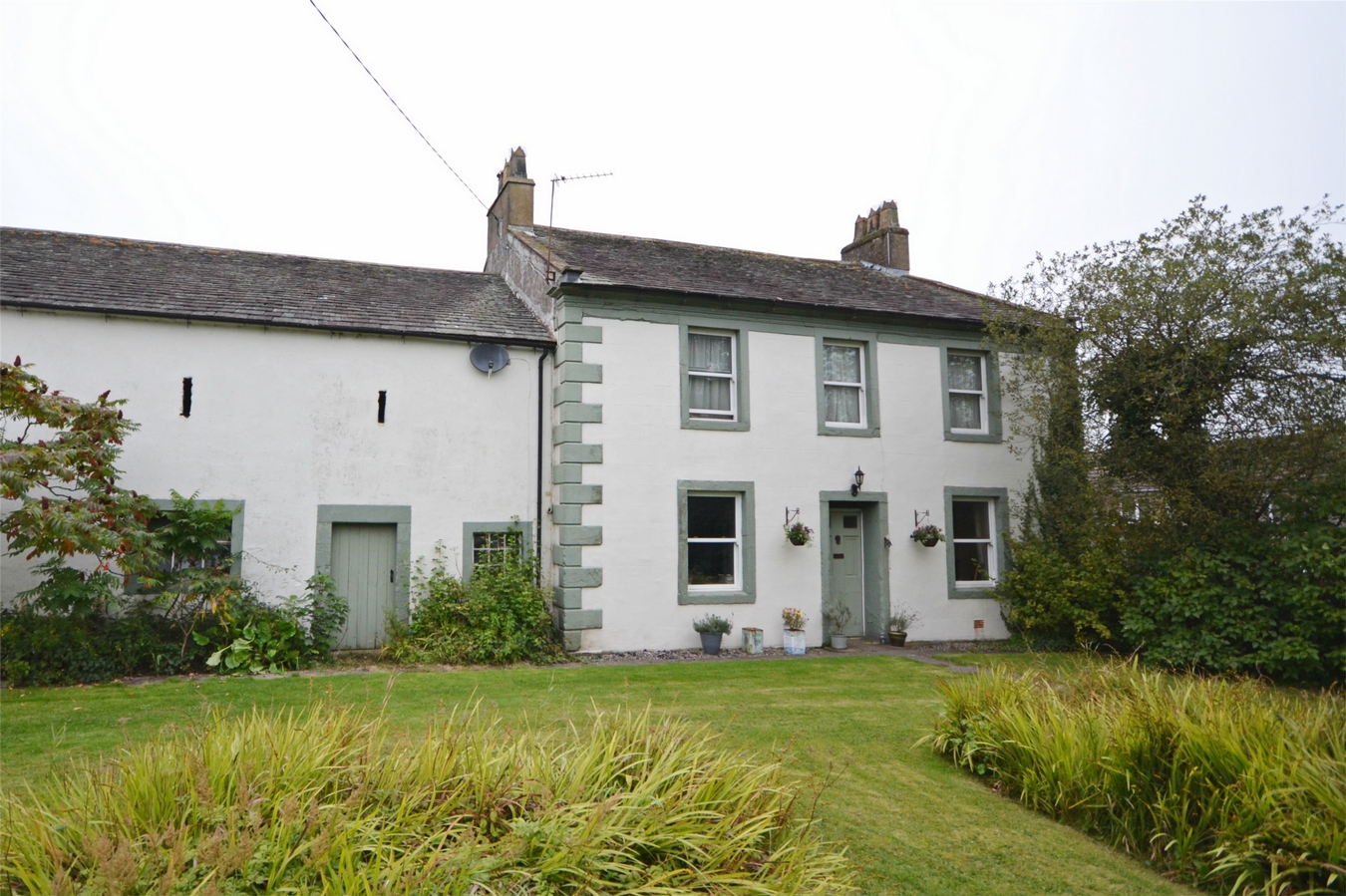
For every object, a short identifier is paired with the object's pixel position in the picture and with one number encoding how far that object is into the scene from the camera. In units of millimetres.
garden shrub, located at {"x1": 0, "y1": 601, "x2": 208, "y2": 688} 10141
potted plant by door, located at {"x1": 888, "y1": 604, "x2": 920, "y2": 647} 14453
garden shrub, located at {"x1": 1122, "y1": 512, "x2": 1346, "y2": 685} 10521
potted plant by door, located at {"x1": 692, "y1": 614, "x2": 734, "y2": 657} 13320
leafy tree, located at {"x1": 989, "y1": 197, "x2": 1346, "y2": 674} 11062
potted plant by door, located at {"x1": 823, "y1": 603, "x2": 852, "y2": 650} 14195
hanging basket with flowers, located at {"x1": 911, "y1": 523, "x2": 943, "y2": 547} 14727
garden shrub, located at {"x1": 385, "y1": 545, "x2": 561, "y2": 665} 12266
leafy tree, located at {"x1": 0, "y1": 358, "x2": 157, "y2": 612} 9492
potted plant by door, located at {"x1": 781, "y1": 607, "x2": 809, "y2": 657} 13695
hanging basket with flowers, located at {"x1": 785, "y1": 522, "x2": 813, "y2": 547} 13901
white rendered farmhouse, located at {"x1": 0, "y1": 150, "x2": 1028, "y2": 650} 12414
